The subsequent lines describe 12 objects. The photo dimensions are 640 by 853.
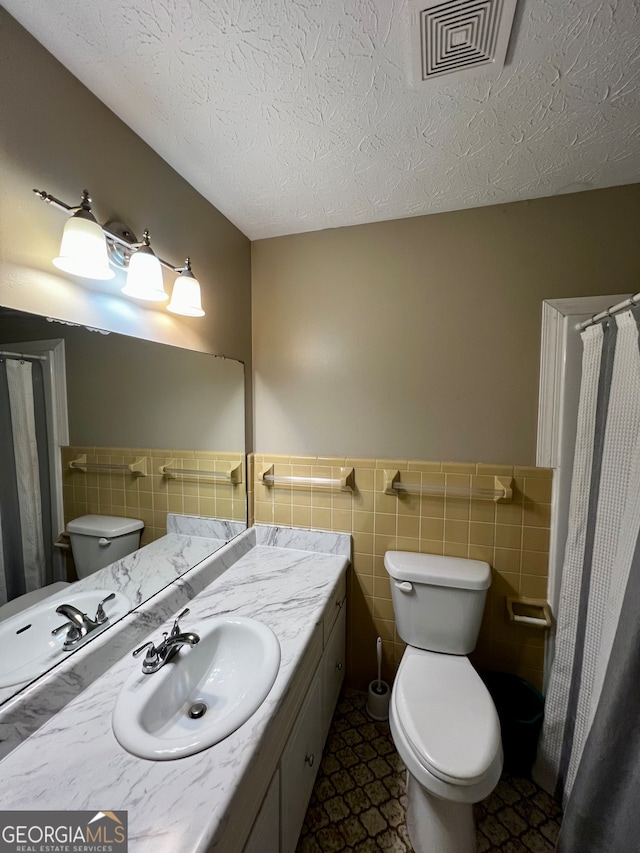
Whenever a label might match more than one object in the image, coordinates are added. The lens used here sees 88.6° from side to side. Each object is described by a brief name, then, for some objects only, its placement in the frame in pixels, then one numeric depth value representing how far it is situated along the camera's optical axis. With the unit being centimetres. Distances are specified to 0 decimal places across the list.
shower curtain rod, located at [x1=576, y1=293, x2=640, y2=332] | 96
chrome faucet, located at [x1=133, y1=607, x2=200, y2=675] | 91
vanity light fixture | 81
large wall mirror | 82
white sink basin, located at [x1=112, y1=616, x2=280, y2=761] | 72
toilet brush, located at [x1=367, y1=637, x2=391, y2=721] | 156
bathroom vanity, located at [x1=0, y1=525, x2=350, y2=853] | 60
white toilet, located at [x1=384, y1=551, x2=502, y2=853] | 98
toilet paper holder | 144
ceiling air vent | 73
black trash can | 135
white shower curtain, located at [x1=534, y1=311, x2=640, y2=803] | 99
